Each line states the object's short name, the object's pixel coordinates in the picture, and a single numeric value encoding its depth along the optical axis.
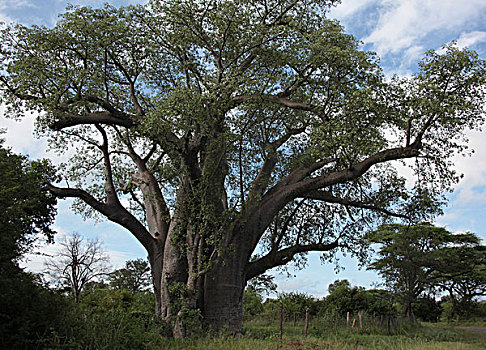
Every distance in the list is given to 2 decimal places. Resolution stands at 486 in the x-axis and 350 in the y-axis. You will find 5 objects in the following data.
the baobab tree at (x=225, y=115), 10.71
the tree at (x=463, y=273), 28.36
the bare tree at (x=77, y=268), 21.19
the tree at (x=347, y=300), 22.02
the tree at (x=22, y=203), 6.71
